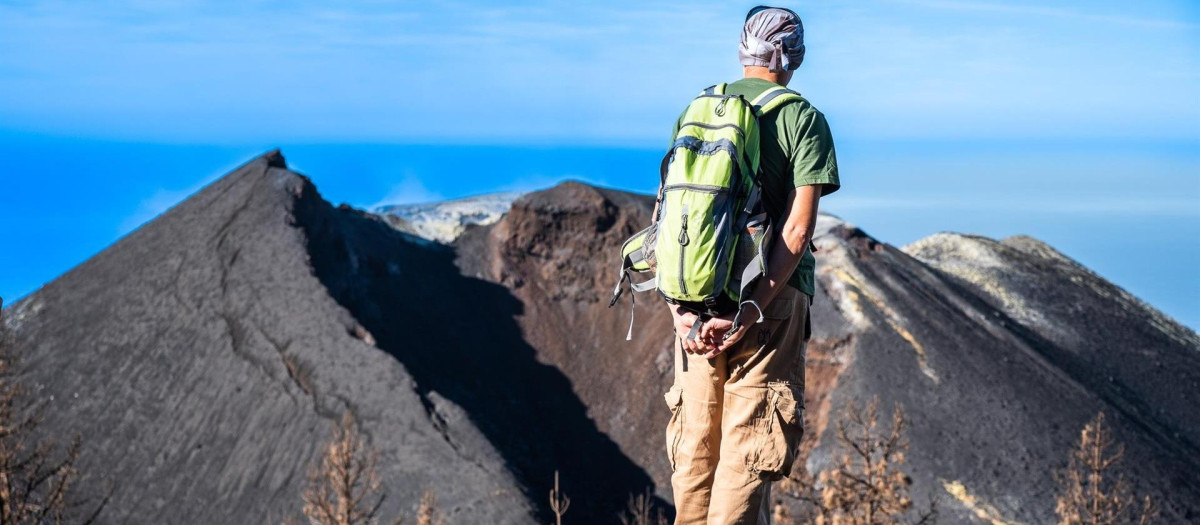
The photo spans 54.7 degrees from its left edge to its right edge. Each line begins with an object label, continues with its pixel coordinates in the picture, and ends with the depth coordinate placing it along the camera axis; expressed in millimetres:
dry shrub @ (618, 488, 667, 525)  23062
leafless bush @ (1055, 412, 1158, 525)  20219
